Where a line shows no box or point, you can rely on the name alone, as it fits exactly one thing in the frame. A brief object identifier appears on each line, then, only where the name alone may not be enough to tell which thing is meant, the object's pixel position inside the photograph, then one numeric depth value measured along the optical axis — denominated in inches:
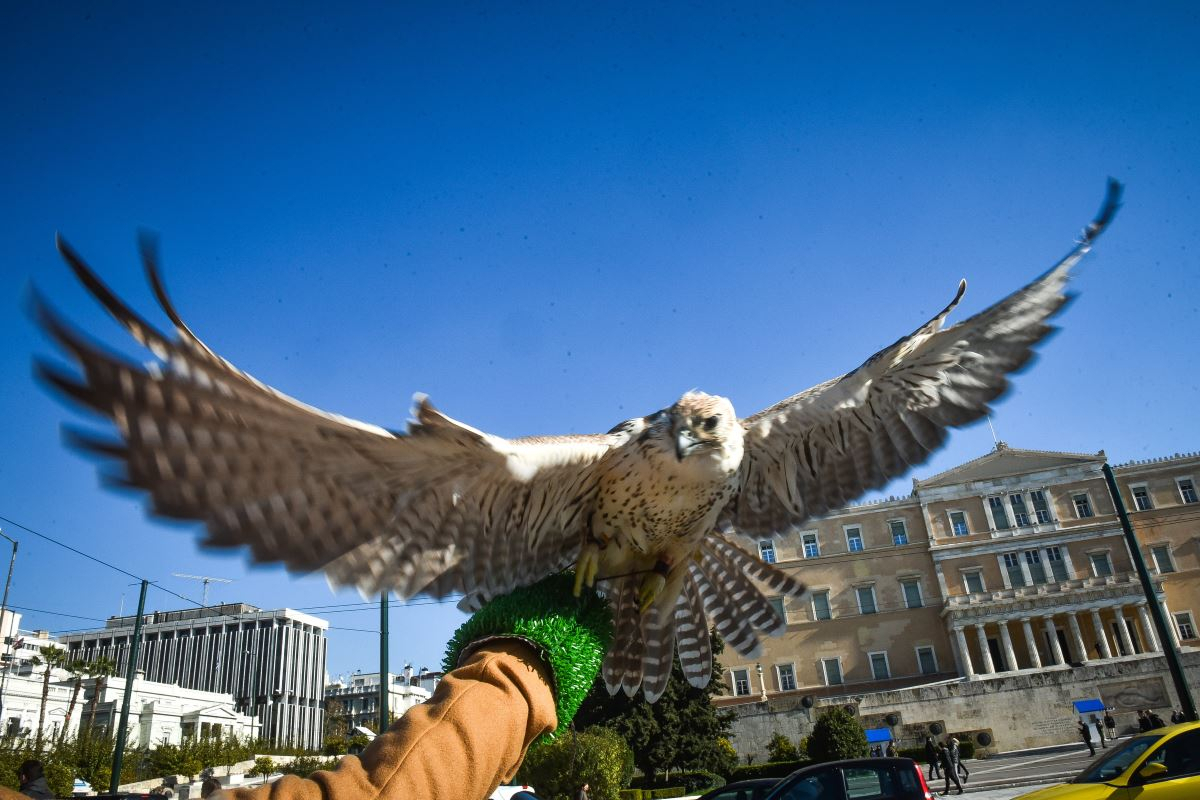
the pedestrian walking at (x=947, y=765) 735.1
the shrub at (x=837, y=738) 1077.8
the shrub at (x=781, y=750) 1524.4
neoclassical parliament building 1934.1
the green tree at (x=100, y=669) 1670.8
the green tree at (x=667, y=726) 1145.4
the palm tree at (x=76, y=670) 1696.6
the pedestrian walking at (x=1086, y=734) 1066.8
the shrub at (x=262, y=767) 1406.3
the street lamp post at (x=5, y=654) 1703.0
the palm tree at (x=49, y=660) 1603.1
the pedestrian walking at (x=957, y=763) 794.4
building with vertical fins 4635.8
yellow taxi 256.4
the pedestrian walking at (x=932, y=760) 888.6
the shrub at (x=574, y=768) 840.9
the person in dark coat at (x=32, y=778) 232.8
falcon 87.2
